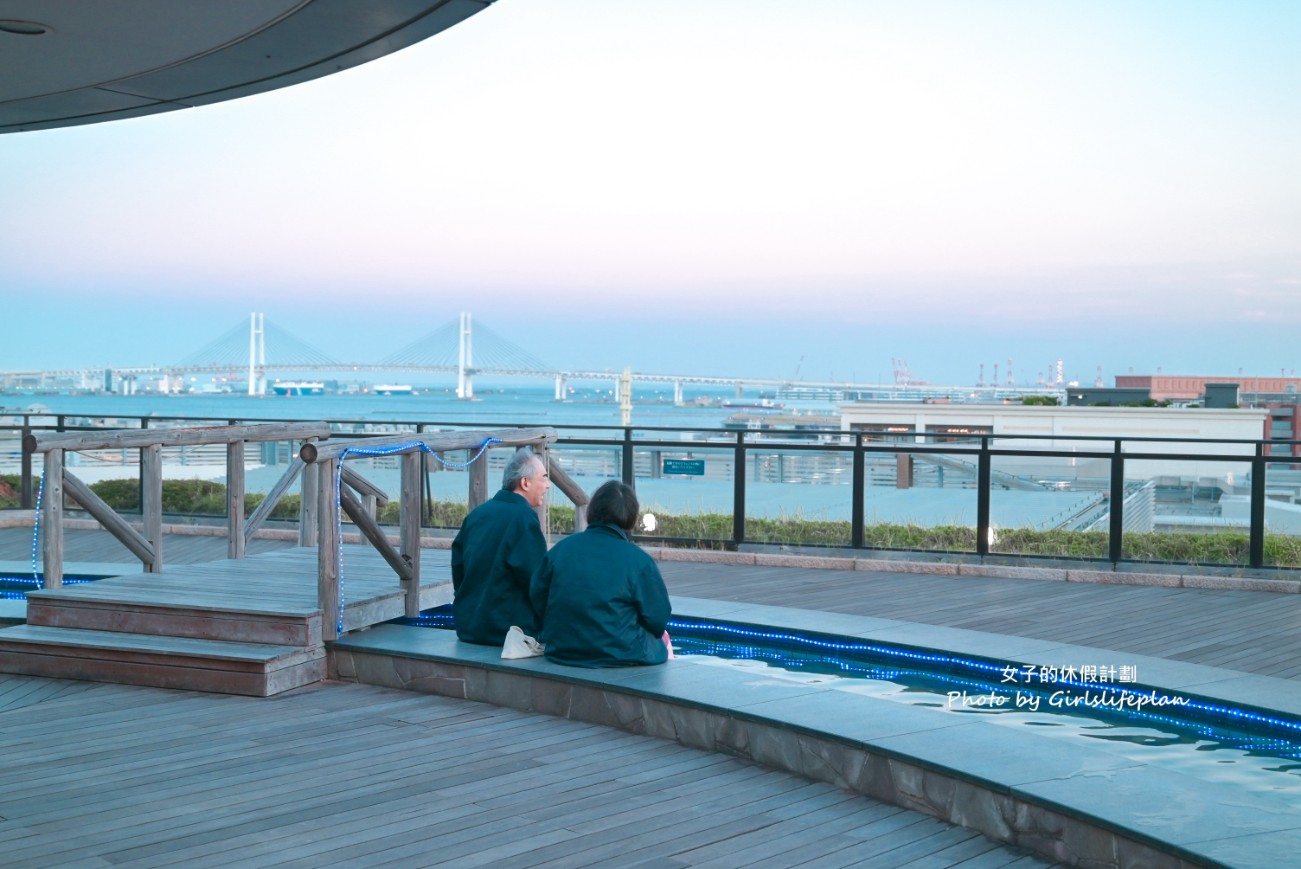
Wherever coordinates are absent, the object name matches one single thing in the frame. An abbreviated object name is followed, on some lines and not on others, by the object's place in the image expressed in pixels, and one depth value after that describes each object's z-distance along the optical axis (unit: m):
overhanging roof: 6.54
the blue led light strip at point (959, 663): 5.27
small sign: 11.66
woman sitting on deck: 5.57
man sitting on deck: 6.13
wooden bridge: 6.24
